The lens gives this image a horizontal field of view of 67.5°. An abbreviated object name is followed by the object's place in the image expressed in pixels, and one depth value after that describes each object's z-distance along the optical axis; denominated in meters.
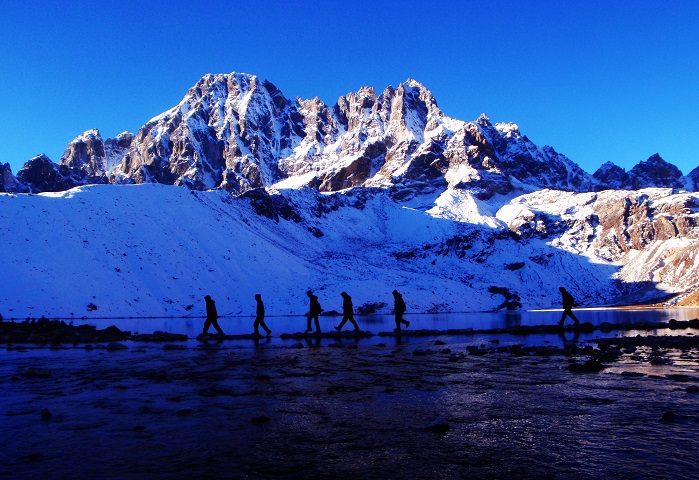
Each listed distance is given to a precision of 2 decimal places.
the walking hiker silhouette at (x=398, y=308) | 29.08
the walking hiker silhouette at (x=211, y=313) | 26.44
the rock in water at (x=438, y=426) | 7.18
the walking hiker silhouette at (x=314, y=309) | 28.20
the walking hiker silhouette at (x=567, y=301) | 29.20
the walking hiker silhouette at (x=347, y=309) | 28.51
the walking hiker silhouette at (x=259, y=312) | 26.70
